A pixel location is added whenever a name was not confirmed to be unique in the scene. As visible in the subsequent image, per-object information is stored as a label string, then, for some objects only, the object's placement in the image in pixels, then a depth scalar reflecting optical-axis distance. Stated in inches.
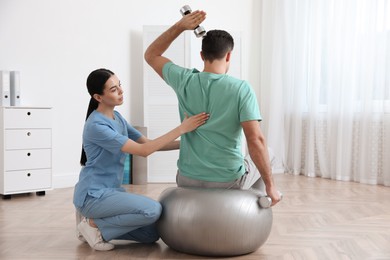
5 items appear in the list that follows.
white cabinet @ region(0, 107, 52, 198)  164.1
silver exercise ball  94.3
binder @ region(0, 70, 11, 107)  167.3
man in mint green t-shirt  95.2
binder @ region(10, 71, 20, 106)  169.8
